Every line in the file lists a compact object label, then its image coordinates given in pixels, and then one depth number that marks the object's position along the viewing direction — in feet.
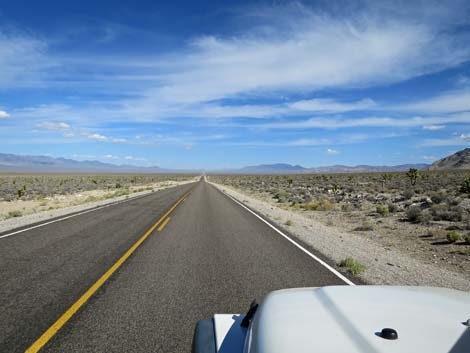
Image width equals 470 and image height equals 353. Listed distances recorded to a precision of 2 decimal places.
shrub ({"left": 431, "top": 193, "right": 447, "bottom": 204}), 71.20
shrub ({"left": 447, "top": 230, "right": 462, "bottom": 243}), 39.40
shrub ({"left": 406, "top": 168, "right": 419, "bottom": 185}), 146.22
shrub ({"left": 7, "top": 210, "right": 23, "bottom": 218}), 64.66
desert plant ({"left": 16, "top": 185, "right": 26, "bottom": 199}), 125.59
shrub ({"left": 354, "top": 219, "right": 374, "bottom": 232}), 50.98
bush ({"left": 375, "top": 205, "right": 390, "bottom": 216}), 63.21
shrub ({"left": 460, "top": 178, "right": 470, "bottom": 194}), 76.13
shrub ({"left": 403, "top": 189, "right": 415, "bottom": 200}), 89.76
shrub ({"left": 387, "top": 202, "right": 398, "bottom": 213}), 66.28
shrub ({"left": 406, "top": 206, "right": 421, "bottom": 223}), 53.88
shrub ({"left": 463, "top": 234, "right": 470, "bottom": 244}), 38.12
